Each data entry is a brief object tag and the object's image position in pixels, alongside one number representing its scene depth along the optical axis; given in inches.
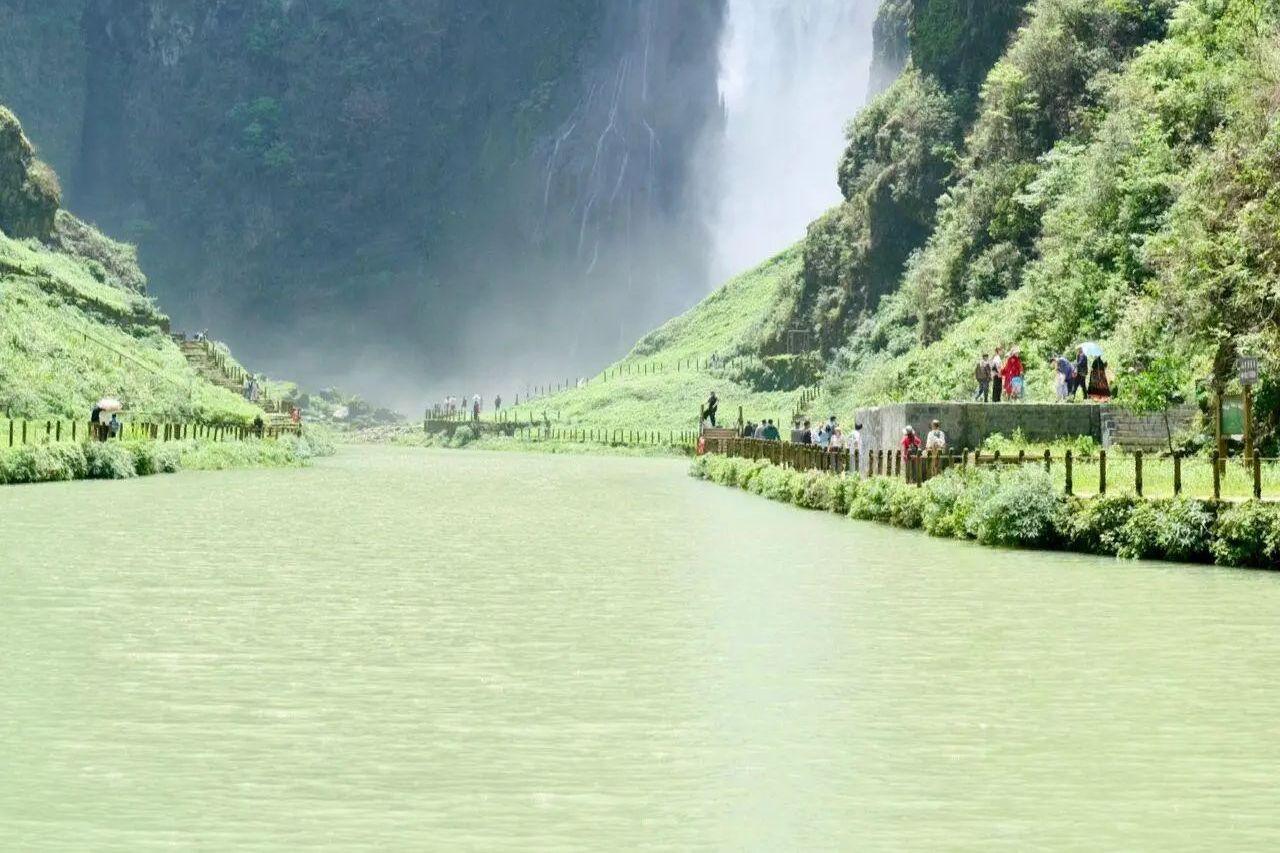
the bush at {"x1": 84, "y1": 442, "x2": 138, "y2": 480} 2511.1
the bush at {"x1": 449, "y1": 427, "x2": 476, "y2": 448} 5319.9
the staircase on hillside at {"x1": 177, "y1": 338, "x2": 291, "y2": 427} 4485.7
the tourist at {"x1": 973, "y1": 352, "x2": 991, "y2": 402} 2336.6
